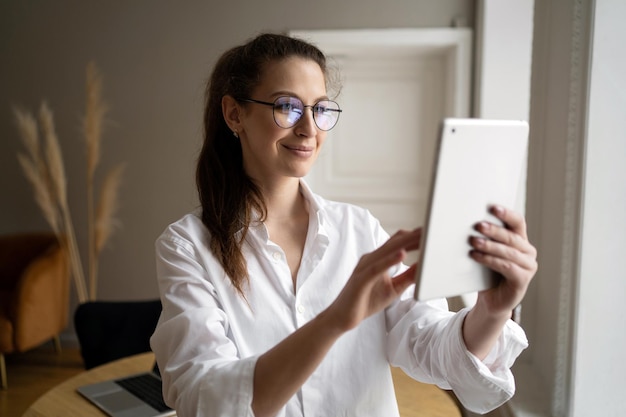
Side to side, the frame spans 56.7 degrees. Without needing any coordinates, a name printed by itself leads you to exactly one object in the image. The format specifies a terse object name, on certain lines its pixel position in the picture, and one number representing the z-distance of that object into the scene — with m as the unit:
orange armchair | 3.50
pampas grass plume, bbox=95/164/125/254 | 3.83
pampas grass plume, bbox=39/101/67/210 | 3.77
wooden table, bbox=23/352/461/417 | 1.50
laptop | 1.48
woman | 0.88
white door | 3.74
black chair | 2.25
